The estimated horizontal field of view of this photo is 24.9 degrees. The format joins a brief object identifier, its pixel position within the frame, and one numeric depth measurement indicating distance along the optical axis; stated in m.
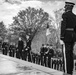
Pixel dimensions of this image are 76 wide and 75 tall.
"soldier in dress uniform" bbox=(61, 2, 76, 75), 4.22
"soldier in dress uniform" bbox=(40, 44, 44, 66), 7.55
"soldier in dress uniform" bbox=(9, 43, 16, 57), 11.28
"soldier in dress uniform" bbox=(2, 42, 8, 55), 12.50
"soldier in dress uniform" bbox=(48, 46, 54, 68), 7.11
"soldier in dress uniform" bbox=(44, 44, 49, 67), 7.28
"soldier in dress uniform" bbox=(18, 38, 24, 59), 9.79
